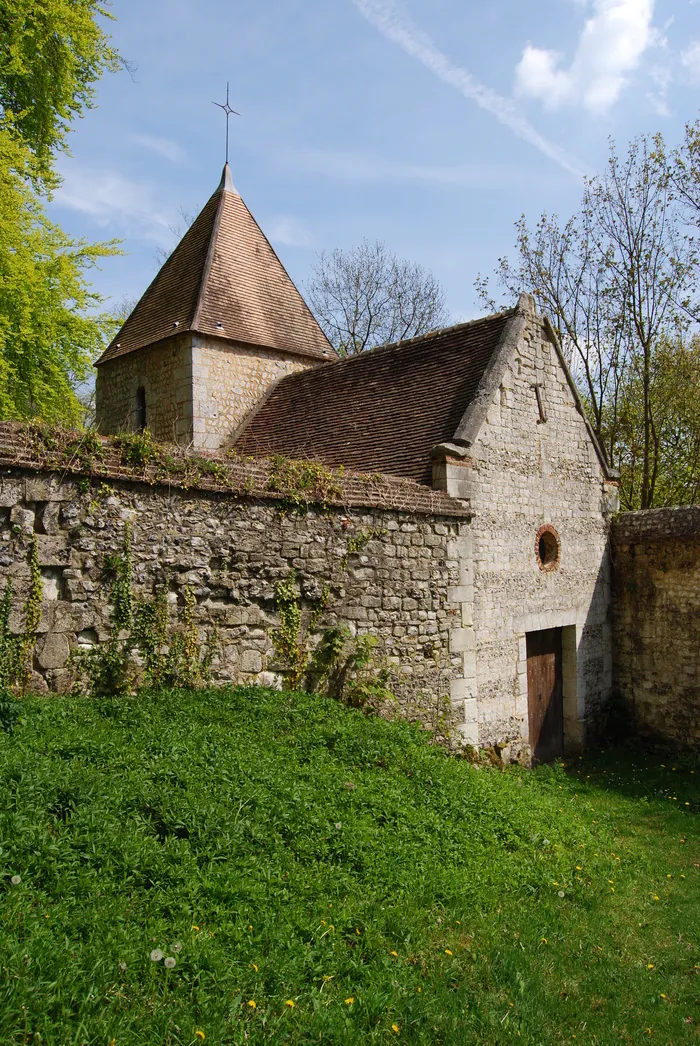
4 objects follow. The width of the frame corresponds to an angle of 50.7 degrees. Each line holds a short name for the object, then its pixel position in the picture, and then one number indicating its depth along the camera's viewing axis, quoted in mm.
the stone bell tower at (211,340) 14102
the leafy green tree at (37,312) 11438
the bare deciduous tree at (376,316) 28953
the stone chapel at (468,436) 9805
